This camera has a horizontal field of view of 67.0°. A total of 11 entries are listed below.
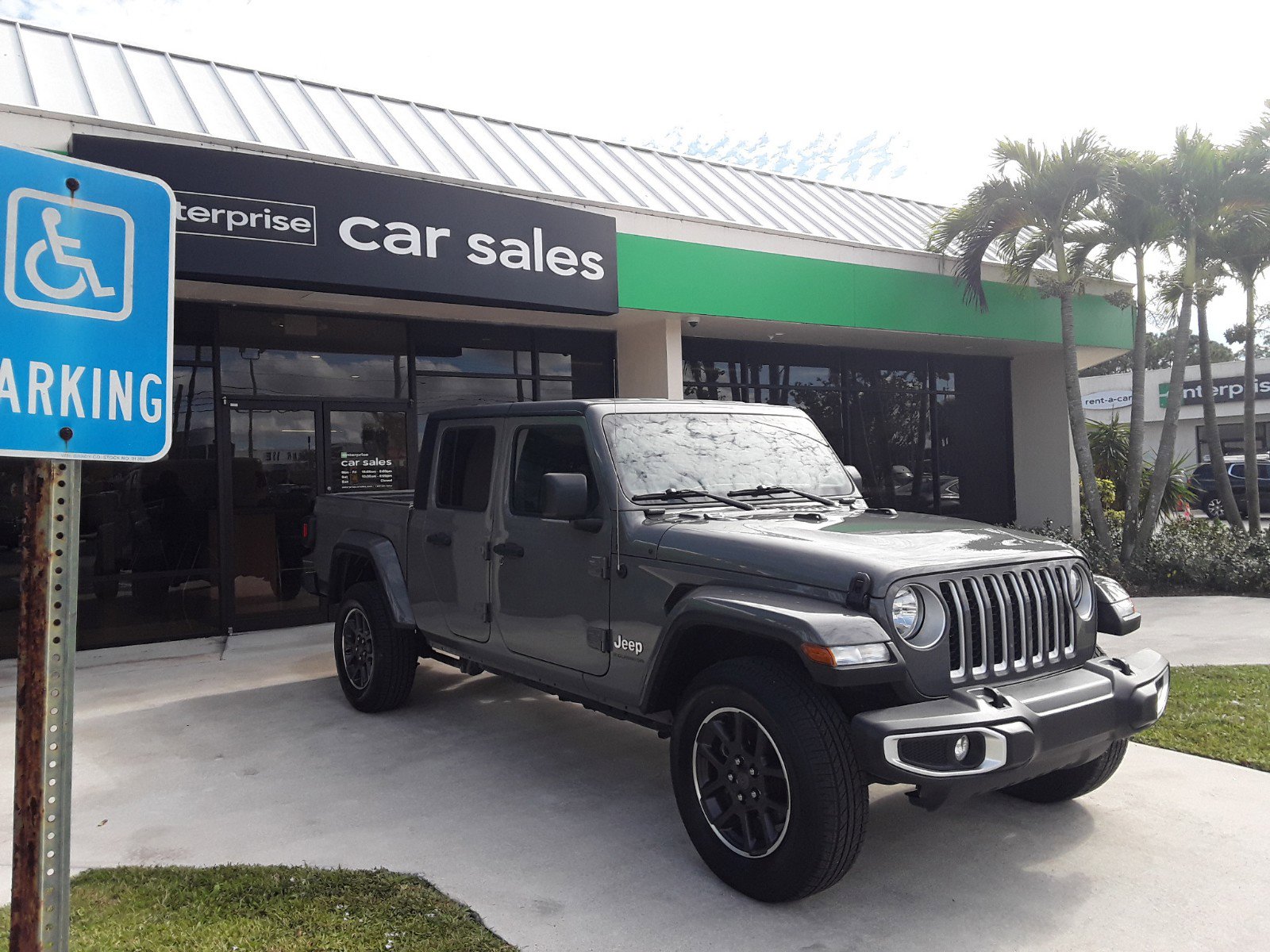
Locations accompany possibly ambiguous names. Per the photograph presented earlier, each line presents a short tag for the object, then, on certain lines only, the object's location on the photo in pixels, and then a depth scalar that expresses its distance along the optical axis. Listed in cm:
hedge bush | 1128
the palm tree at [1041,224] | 1155
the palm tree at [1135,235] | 1158
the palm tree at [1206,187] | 1141
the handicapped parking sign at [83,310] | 200
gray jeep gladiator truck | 341
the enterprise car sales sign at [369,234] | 780
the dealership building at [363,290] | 828
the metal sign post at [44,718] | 207
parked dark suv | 2403
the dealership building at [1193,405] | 3603
